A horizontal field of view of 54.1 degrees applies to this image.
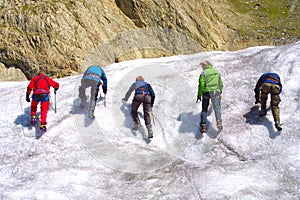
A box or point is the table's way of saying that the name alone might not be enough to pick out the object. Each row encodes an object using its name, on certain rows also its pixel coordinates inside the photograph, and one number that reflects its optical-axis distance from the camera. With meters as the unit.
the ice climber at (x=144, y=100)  10.29
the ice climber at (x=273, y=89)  10.07
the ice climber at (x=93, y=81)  11.05
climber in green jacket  10.12
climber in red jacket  10.46
